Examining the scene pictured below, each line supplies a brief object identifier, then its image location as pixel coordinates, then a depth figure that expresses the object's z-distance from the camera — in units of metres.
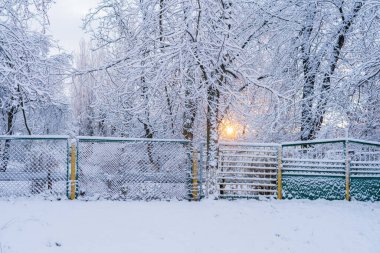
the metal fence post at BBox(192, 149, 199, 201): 9.84
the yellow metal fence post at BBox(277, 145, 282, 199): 10.74
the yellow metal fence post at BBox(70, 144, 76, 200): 9.42
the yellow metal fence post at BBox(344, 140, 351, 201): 11.02
